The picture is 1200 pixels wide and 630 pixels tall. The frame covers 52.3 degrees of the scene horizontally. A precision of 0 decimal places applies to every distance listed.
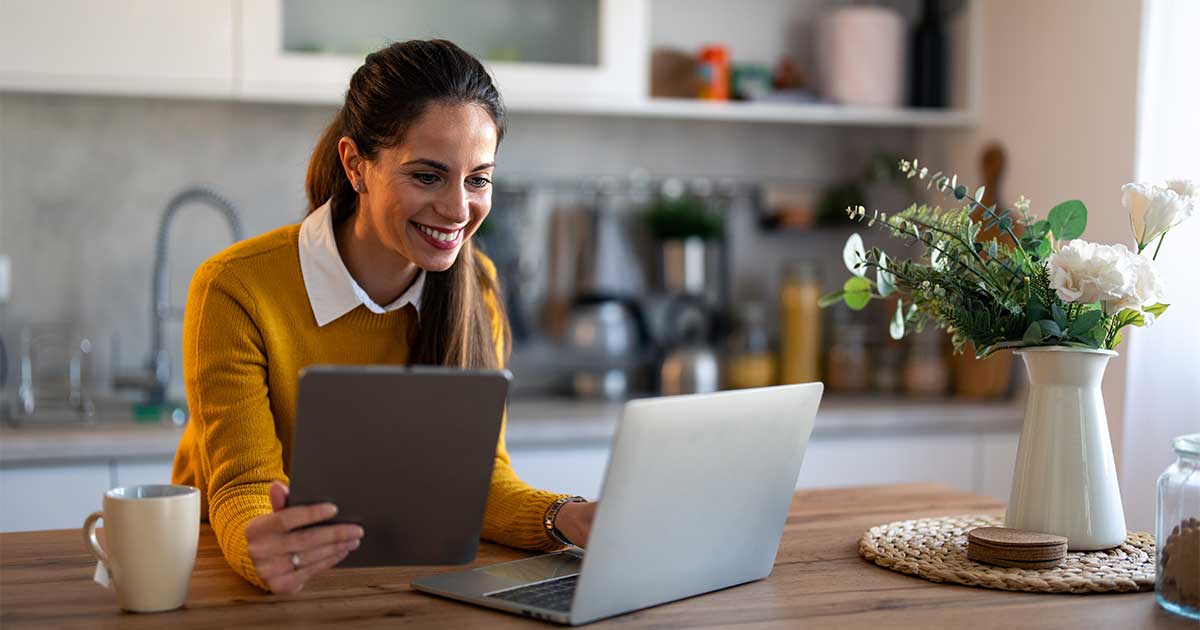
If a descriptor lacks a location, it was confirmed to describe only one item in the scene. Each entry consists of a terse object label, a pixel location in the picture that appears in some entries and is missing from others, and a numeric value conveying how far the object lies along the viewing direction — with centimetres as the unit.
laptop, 110
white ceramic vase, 137
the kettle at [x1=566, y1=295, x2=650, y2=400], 306
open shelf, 288
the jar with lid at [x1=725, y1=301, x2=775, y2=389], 315
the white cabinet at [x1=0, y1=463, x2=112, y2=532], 233
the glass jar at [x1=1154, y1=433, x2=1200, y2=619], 115
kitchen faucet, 269
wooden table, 112
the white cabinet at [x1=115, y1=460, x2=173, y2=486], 239
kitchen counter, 234
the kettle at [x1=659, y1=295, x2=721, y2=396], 304
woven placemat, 125
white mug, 111
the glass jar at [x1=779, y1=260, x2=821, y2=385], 318
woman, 141
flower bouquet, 135
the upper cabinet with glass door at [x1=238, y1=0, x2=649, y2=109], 267
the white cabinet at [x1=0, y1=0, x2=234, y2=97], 252
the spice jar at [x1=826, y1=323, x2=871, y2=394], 323
